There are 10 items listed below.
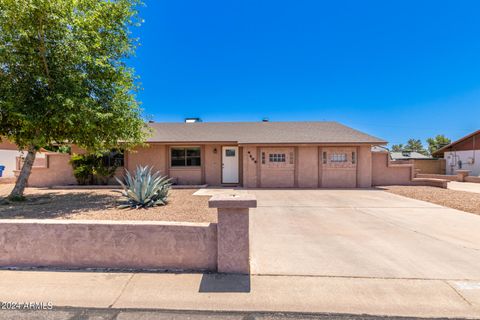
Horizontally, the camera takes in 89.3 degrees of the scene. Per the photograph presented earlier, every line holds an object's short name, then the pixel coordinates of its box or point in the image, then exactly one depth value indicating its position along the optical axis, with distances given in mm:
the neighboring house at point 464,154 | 22859
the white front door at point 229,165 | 14578
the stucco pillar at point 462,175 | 18047
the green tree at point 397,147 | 84000
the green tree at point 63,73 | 6938
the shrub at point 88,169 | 13266
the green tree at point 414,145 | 76075
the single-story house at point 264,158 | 13711
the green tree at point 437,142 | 60188
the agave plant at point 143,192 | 7625
